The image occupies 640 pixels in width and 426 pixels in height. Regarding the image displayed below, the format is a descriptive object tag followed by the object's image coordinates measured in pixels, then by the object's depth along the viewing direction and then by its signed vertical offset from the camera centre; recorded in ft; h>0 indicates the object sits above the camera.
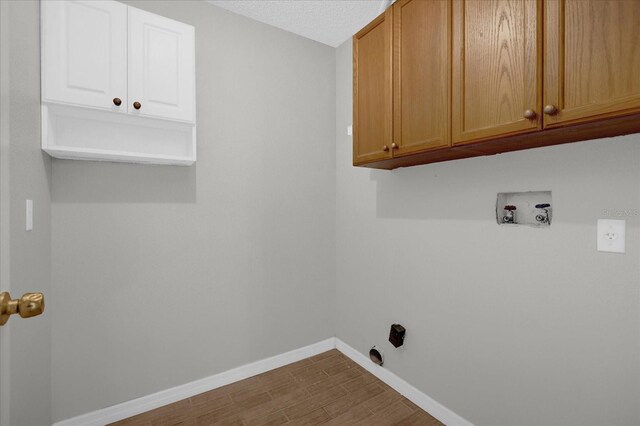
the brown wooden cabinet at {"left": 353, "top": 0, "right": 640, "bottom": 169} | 3.23 +1.86
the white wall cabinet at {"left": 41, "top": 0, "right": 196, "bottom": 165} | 4.97 +2.36
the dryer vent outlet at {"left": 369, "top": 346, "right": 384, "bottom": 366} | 7.51 -3.59
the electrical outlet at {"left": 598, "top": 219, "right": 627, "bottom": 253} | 3.92 -0.29
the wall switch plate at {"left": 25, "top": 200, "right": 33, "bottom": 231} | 4.35 -0.03
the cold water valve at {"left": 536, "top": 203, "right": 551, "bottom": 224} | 4.62 -0.02
